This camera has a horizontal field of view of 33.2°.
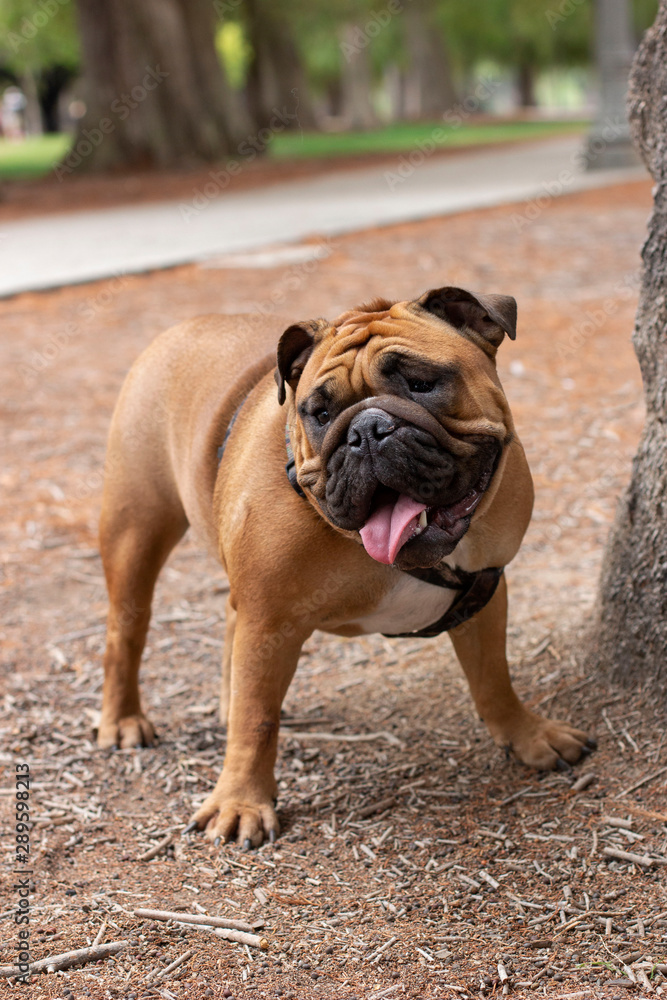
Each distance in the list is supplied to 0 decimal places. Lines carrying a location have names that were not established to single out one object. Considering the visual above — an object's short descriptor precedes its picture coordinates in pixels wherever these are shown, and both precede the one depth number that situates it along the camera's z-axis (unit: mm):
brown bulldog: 2732
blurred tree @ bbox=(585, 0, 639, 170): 18172
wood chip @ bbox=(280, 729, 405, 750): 3887
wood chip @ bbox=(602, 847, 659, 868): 3038
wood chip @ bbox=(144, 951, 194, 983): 2668
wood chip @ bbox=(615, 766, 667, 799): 3375
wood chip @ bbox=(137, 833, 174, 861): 3230
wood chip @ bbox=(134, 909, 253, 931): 2834
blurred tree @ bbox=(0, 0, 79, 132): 34062
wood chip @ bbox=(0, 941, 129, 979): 2682
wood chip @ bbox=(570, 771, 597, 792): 3439
